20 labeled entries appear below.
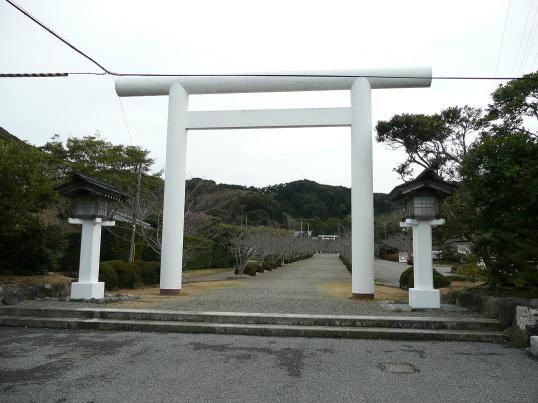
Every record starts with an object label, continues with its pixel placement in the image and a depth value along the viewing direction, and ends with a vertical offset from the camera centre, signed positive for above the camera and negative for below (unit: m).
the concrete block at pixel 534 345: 5.52 -1.28
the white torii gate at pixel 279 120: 10.88 +3.74
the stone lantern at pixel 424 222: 8.46 +0.64
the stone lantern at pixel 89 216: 9.57 +0.68
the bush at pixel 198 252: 19.91 -0.36
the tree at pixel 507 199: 7.53 +1.06
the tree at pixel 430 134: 17.48 +5.35
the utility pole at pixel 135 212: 16.87 +1.40
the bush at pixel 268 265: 27.64 -1.22
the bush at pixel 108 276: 11.93 -0.94
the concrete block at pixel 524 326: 6.00 -1.11
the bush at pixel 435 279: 13.46 -0.98
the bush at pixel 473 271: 9.09 -0.45
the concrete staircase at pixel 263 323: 6.64 -1.36
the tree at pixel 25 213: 9.73 +0.75
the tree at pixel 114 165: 19.14 +3.92
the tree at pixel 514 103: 9.19 +3.62
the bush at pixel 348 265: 26.91 -1.13
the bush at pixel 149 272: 14.56 -0.98
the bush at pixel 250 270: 23.32 -1.33
